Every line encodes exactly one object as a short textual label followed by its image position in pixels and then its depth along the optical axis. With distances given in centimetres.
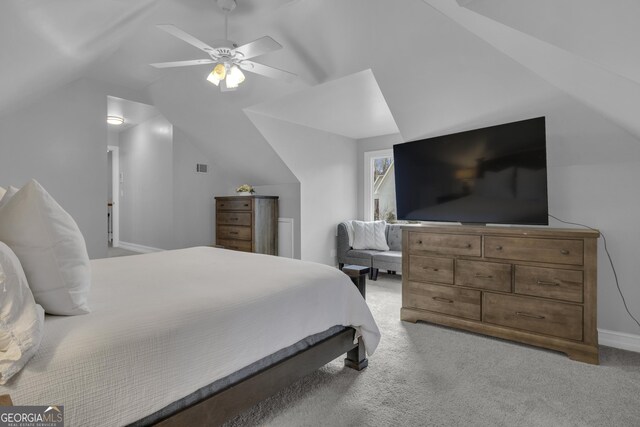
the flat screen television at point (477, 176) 251
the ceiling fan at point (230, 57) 231
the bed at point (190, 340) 102
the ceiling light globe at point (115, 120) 585
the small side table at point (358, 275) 227
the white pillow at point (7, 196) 135
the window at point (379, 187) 550
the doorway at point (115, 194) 709
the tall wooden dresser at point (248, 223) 482
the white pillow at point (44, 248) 116
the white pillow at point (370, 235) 487
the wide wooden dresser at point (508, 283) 233
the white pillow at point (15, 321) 91
